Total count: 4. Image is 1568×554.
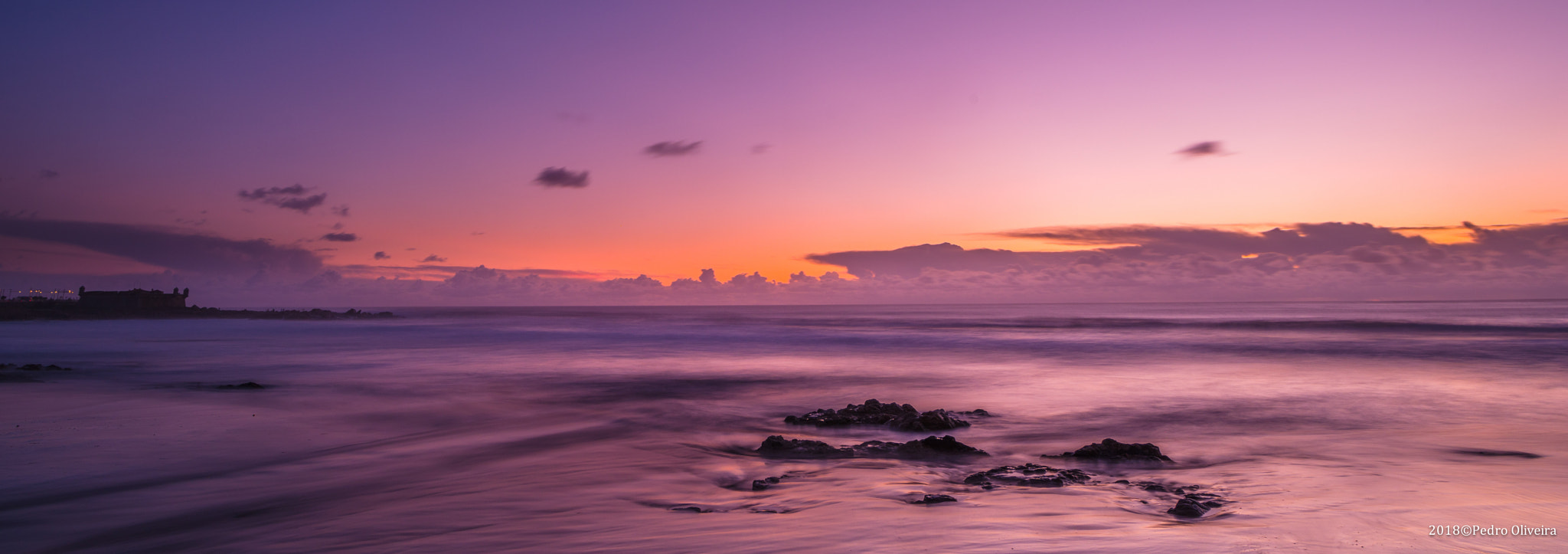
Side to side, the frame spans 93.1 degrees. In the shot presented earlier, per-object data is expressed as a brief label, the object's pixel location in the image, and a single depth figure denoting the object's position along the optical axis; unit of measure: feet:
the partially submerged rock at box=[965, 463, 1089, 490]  28.81
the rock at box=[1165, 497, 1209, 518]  23.73
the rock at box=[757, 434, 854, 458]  35.70
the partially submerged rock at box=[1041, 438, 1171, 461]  33.76
